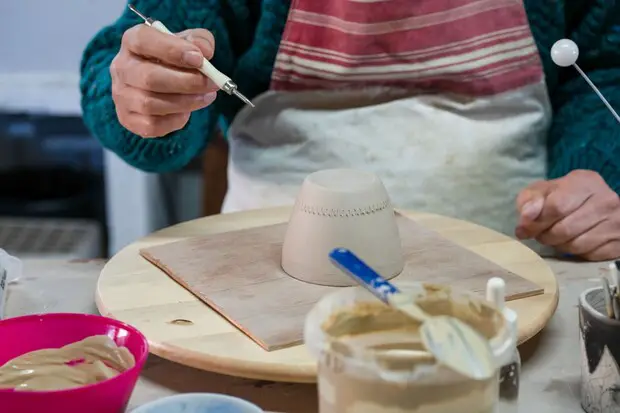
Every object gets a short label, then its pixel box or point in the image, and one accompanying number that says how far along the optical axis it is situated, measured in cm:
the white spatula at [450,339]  89
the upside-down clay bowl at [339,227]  115
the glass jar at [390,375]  89
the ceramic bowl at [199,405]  99
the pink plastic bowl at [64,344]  96
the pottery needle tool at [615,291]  102
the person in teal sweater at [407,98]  139
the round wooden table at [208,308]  105
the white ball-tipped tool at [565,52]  112
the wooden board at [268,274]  110
